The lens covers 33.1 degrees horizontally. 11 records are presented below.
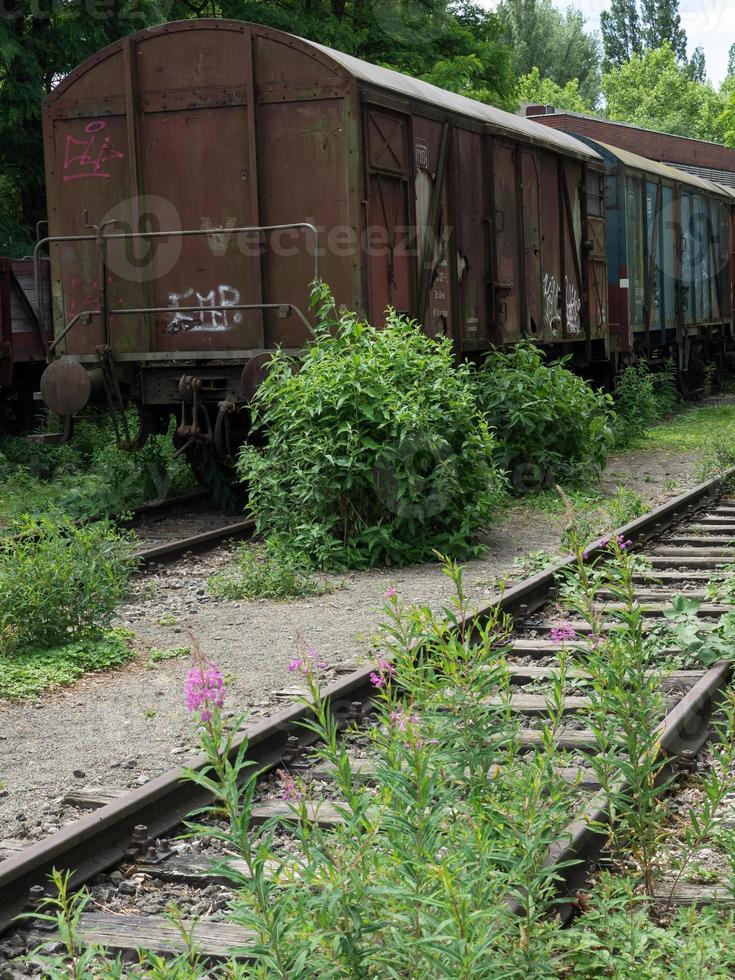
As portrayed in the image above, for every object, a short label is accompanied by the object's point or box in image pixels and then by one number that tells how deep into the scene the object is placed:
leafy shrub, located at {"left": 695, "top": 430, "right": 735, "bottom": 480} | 12.35
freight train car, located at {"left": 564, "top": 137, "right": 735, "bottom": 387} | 18.20
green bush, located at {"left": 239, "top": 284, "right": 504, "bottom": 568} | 8.65
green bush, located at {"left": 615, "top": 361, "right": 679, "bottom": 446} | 15.82
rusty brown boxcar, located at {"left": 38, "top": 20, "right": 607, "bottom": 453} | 10.12
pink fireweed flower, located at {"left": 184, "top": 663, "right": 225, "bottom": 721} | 2.70
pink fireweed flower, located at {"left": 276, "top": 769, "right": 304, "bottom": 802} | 4.21
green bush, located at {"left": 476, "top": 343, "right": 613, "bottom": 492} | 11.54
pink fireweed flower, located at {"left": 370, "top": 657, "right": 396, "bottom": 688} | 3.23
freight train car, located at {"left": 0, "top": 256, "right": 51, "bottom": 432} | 14.90
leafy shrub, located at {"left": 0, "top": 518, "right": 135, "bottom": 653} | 6.40
